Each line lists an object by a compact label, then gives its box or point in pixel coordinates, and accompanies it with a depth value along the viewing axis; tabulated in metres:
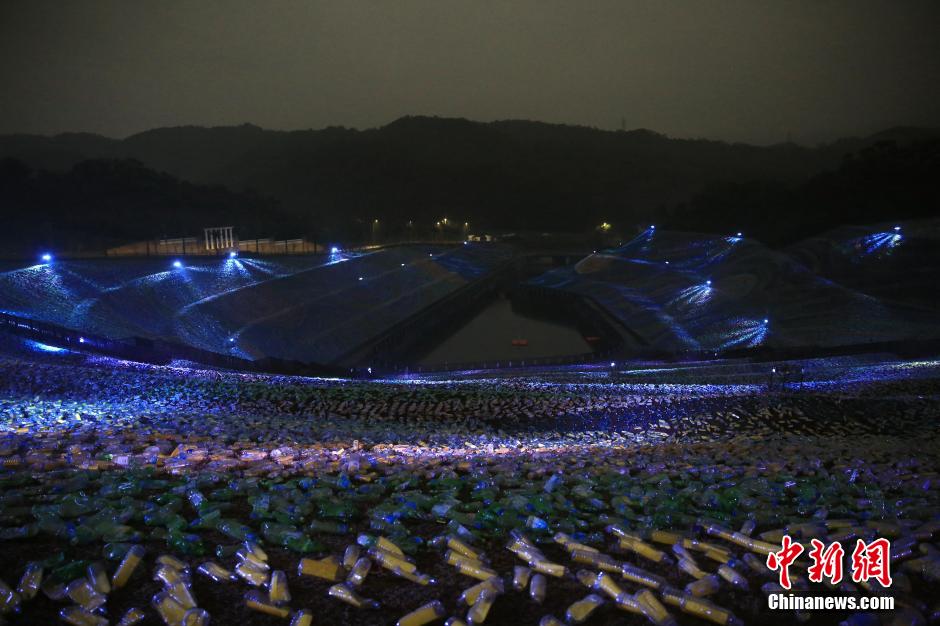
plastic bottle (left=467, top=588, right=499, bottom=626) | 3.05
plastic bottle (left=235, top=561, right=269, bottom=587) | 3.36
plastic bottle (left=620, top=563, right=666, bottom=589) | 3.36
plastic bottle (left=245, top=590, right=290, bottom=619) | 3.10
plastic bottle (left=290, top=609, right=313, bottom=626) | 3.00
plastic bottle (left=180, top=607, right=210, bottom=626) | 2.99
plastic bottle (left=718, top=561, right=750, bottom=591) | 3.42
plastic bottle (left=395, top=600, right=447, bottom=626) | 3.01
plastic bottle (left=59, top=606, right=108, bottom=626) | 2.95
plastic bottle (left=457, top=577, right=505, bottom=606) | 3.21
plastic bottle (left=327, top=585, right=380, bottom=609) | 3.17
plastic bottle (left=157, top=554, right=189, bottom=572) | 3.42
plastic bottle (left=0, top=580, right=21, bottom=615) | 2.99
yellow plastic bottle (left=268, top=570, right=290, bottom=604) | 3.20
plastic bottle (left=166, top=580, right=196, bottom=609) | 3.12
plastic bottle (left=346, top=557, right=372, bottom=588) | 3.35
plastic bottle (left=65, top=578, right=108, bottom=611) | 3.06
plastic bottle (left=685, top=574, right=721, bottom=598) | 3.30
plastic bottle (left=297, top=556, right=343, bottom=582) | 3.43
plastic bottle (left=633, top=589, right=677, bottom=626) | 3.08
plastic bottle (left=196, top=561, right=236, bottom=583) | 3.39
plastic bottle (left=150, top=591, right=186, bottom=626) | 3.01
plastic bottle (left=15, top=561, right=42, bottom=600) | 3.12
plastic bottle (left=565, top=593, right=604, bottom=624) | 3.09
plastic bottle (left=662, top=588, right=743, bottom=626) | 3.12
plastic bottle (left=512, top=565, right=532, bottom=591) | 3.38
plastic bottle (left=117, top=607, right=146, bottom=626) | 2.97
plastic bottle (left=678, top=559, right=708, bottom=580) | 3.47
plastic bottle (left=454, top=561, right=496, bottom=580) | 3.42
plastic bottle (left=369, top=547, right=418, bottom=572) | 3.48
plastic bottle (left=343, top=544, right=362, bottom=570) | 3.53
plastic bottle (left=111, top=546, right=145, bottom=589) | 3.27
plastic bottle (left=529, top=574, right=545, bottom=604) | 3.27
